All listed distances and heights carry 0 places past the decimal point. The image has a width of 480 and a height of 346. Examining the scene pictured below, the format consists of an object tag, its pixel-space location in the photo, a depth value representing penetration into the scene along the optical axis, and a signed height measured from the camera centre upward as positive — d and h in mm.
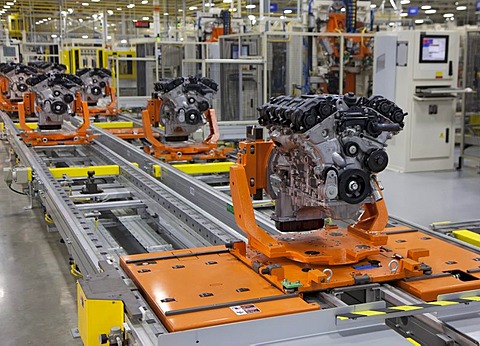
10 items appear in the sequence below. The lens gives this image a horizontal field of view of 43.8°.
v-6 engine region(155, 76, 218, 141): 7438 -317
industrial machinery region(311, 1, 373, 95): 11016 +438
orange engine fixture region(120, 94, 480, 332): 2586 -865
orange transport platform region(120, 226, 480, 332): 2387 -937
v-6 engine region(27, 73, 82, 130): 8766 -326
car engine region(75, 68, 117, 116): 12477 -324
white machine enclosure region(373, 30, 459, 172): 8641 -288
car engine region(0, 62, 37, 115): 13336 -252
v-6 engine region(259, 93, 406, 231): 2783 -353
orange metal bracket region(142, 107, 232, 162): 7387 -926
